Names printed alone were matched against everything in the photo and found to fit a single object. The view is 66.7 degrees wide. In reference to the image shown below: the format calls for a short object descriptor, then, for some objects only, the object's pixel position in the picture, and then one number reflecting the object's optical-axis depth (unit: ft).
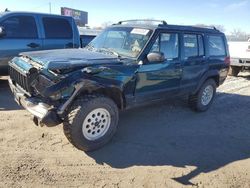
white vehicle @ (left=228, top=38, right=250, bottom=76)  25.47
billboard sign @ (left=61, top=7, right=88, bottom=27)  102.46
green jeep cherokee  8.67
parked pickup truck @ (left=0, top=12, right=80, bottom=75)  15.56
